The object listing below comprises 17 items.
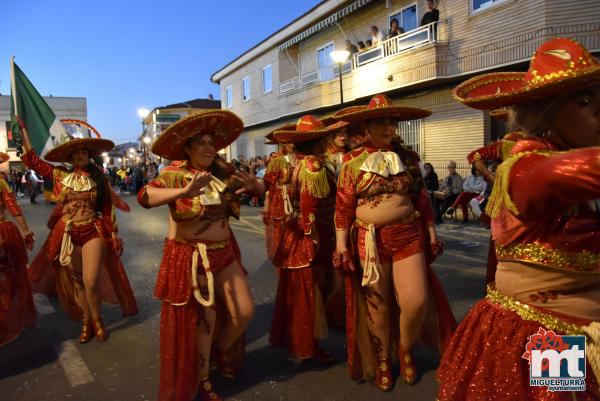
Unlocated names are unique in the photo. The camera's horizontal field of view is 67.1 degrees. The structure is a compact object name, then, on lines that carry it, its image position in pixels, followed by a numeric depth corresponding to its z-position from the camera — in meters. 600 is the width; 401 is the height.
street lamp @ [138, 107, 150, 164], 28.76
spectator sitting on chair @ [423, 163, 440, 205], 11.90
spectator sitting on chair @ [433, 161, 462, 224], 11.37
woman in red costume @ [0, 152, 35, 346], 4.40
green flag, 5.00
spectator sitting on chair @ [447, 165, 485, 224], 10.77
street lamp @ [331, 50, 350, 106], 13.86
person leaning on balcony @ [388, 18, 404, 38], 15.05
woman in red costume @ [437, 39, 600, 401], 1.48
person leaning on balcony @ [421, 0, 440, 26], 13.75
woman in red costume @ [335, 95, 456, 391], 3.18
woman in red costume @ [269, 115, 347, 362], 3.77
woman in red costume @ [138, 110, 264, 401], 3.00
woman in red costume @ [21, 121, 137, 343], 4.42
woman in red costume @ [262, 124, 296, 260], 5.09
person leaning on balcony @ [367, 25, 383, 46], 16.08
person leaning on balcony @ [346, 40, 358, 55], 17.49
